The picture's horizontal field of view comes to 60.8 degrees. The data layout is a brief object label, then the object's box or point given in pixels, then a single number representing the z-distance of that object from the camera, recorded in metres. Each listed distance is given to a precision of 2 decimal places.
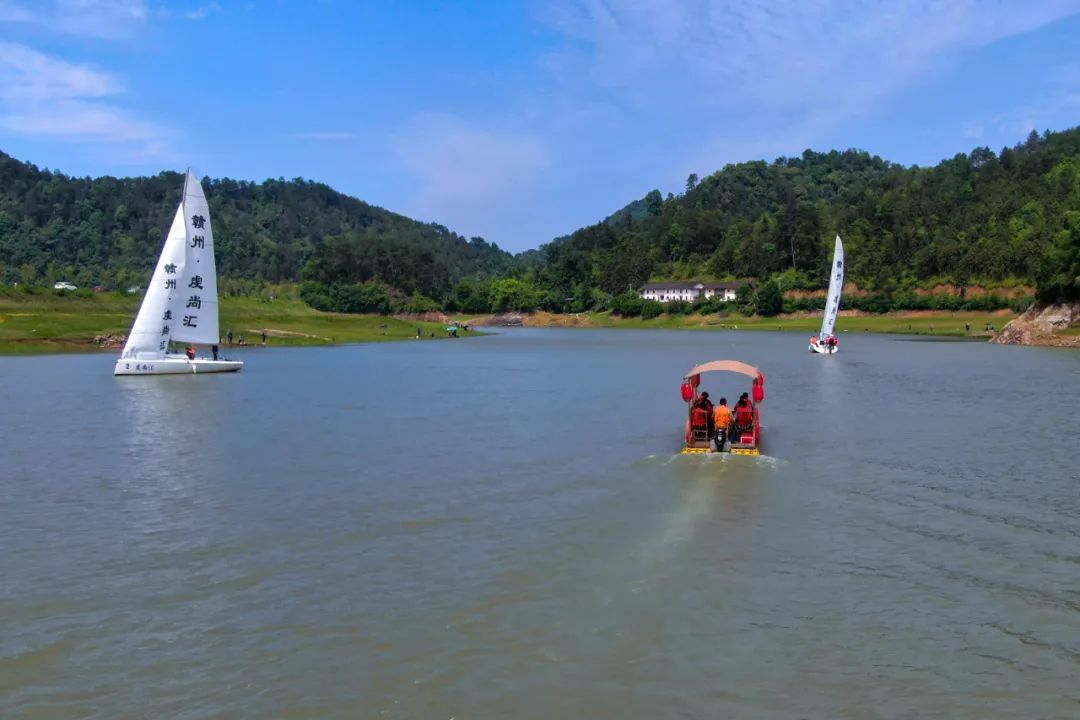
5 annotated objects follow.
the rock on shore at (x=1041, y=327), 112.28
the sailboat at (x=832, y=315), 98.44
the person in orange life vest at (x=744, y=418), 32.88
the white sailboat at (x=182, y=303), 66.38
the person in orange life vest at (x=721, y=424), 31.88
